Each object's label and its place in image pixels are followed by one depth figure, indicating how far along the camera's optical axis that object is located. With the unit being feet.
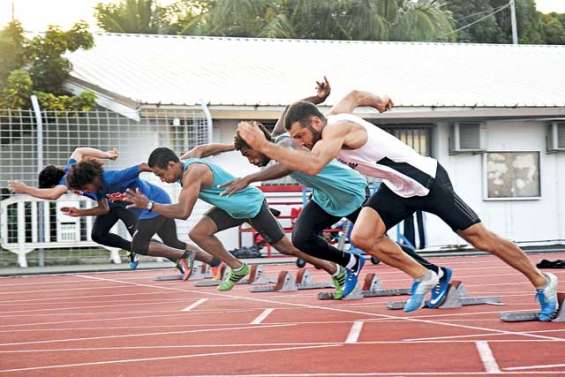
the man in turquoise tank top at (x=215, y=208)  39.60
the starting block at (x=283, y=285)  42.04
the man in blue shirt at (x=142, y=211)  42.29
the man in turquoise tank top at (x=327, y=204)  35.42
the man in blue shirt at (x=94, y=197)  44.33
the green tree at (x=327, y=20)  122.31
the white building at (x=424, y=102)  69.62
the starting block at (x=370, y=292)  37.45
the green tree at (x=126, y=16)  143.84
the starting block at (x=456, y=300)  32.55
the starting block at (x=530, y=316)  27.61
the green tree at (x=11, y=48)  69.72
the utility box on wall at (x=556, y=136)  76.13
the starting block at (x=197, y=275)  50.38
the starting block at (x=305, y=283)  42.73
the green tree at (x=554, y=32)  163.12
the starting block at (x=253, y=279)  45.51
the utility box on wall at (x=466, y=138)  73.56
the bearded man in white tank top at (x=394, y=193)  27.61
